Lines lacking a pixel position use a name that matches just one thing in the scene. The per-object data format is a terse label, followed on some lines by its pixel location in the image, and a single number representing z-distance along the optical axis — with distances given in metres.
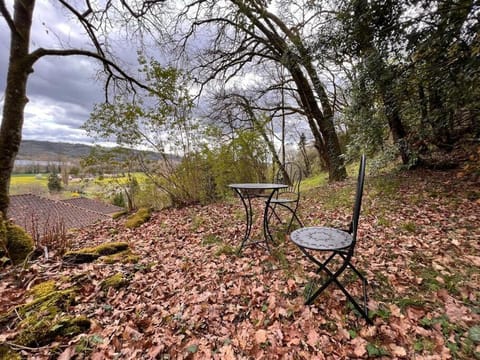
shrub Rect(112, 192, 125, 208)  7.08
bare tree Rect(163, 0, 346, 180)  5.37
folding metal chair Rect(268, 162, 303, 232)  2.75
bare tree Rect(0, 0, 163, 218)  3.01
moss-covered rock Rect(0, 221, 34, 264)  2.15
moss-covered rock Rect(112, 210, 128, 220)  5.25
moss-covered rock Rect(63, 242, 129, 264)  2.31
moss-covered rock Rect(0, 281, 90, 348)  1.27
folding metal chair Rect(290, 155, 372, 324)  1.38
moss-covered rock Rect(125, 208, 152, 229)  4.02
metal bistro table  2.32
